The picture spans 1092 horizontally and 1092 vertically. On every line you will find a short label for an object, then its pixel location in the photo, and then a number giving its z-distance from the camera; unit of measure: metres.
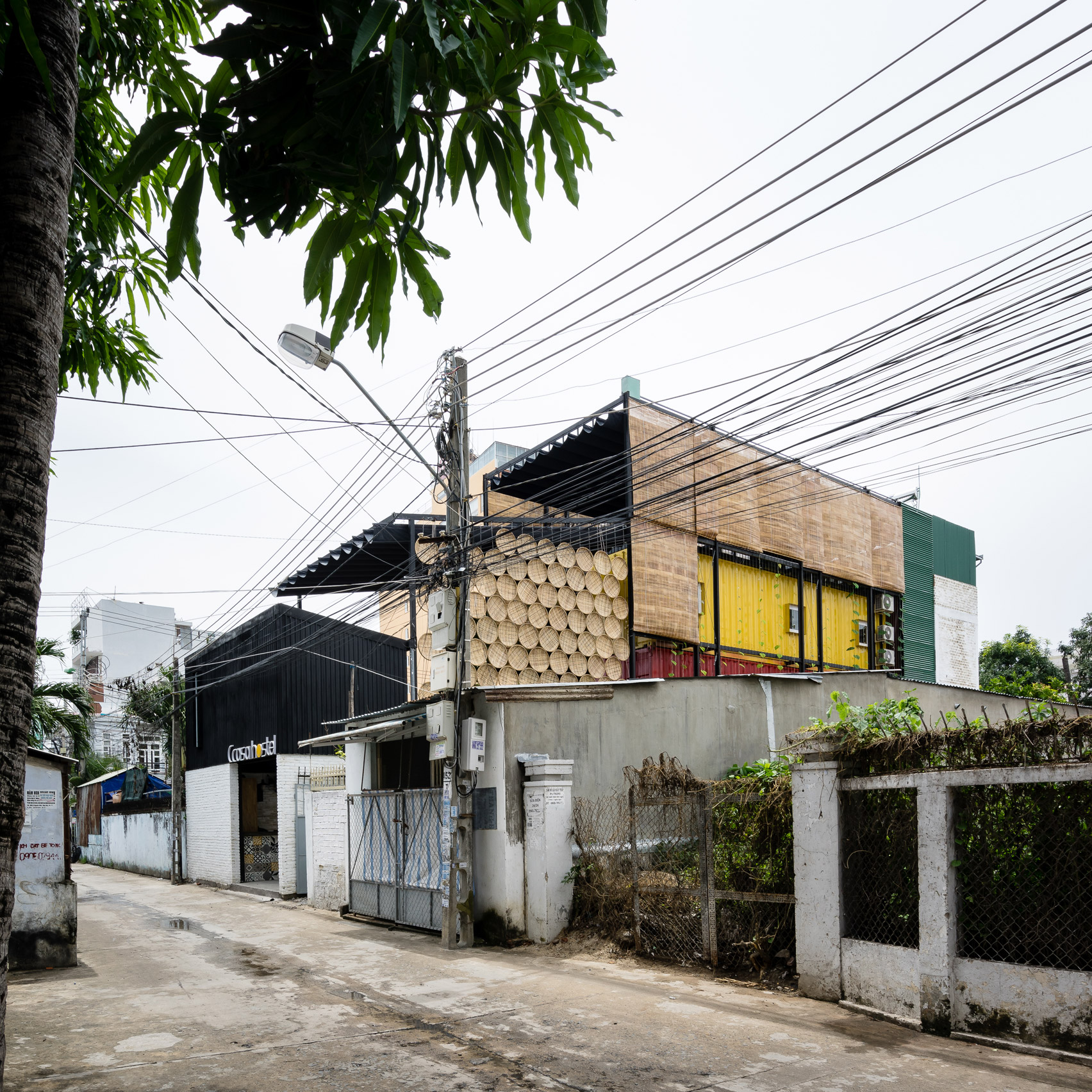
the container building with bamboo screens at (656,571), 16.22
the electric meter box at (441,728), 12.62
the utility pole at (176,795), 26.42
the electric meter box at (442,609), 12.98
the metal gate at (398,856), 13.77
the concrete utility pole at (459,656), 12.38
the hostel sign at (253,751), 24.52
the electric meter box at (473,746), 12.59
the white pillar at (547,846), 12.29
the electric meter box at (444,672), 12.88
